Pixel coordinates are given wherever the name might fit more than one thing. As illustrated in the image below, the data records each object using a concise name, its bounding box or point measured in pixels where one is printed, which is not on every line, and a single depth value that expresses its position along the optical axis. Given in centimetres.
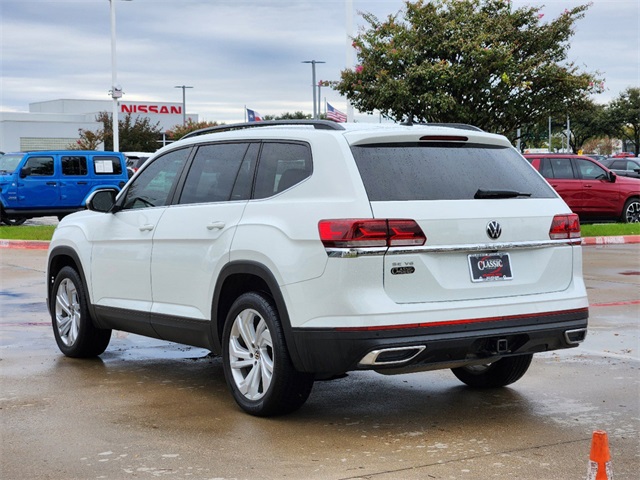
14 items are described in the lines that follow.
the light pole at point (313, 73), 7509
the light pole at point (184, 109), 8218
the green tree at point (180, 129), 7456
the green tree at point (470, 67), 2288
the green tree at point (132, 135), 6769
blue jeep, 2766
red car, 2384
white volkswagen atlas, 579
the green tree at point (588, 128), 8850
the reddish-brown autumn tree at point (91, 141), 5928
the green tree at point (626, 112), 8681
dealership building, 7425
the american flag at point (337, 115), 3334
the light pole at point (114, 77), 3803
